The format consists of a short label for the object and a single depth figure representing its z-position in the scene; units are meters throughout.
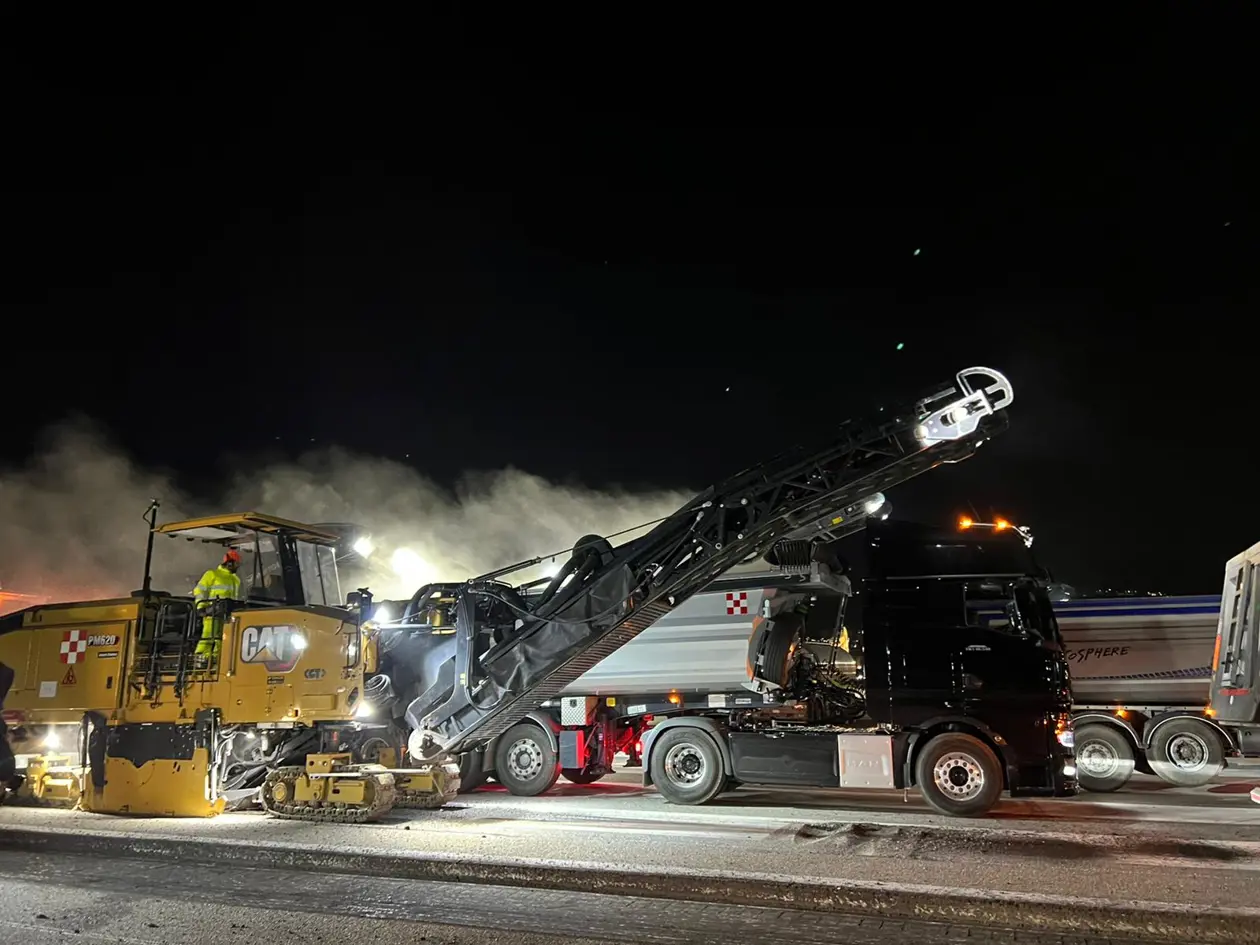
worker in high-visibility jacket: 10.25
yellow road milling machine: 9.89
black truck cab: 10.00
